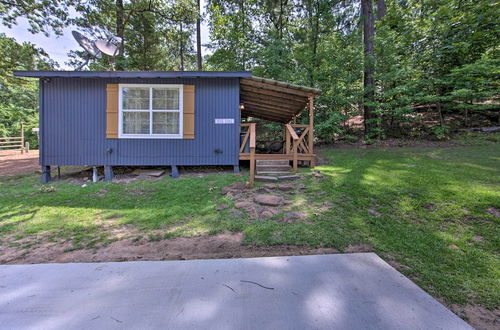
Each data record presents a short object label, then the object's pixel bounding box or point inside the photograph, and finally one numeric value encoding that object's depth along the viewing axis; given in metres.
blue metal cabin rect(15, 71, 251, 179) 5.79
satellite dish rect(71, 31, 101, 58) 6.06
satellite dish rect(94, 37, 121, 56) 6.39
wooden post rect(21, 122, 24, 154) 12.75
